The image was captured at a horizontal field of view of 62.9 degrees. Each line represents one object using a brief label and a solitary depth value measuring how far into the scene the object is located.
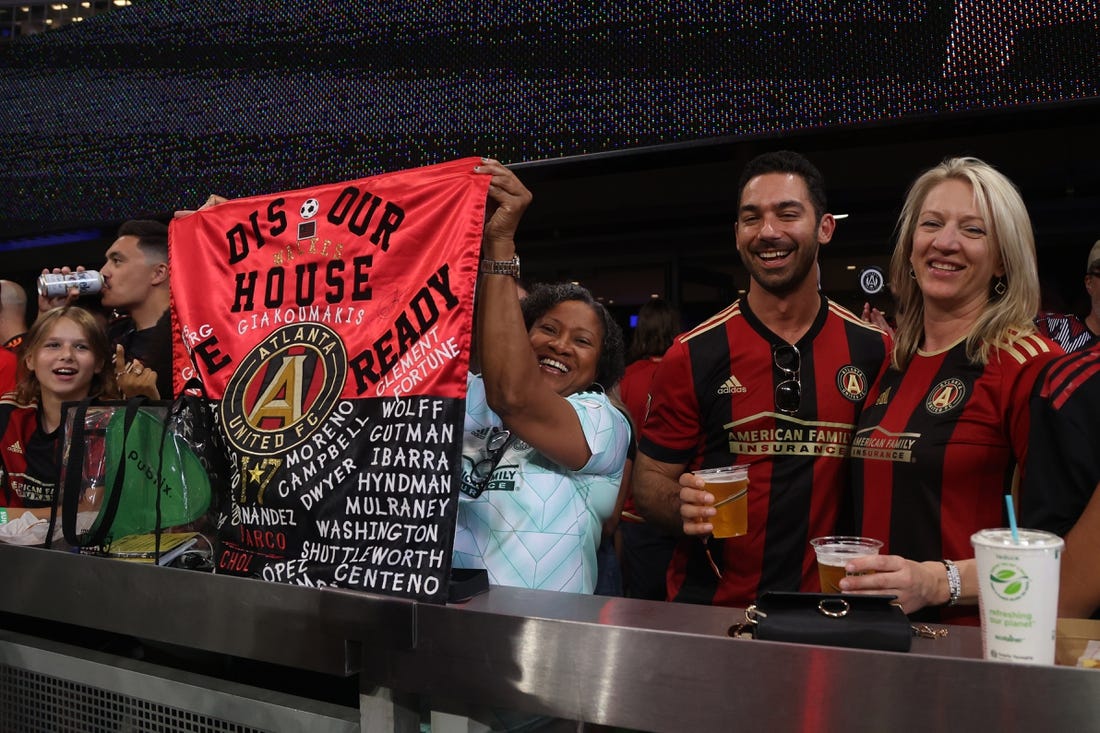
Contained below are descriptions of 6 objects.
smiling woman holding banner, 1.54
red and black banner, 1.39
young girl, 2.83
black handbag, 1.02
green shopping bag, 1.63
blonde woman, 1.55
